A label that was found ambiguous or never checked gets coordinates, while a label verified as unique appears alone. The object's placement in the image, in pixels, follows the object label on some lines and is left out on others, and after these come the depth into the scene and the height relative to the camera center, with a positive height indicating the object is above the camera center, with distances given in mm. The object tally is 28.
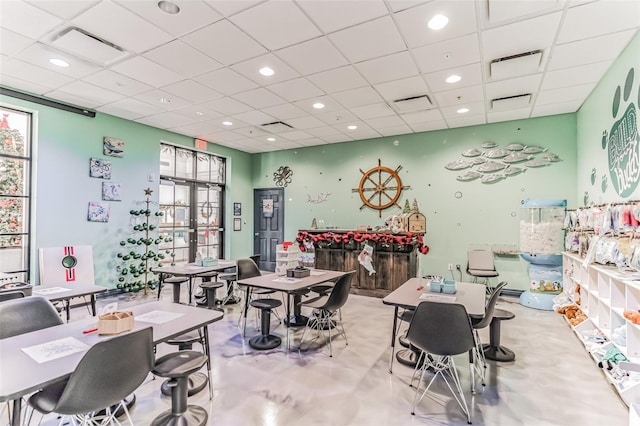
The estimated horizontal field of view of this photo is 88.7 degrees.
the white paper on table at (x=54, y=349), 1814 -783
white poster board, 4949 -772
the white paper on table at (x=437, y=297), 3004 -758
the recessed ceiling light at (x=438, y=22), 3049 +1861
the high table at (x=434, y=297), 2858 -769
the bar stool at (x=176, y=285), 4934 -1054
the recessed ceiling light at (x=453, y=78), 4285 +1849
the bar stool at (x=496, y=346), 3453 -1408
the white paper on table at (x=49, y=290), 3361 -790
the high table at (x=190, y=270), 4614 -797
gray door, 8922 -190
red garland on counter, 5850 -403
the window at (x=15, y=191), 4887 +355
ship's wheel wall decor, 7297 +675
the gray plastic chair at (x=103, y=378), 1653 -873
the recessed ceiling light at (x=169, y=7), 2855 +1855
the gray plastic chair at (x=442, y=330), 2467 -869
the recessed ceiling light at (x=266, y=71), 4121 +1854
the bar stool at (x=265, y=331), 3763 -1376
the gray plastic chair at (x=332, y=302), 3658 -995
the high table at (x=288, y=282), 3607 -781
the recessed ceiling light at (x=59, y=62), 3949 +1872
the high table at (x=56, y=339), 1529 -781
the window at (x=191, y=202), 7328 +340
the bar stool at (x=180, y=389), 2193 -1226
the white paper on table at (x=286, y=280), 3947 -779
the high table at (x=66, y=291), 3230 -796
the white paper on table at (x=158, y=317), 2421 -771
